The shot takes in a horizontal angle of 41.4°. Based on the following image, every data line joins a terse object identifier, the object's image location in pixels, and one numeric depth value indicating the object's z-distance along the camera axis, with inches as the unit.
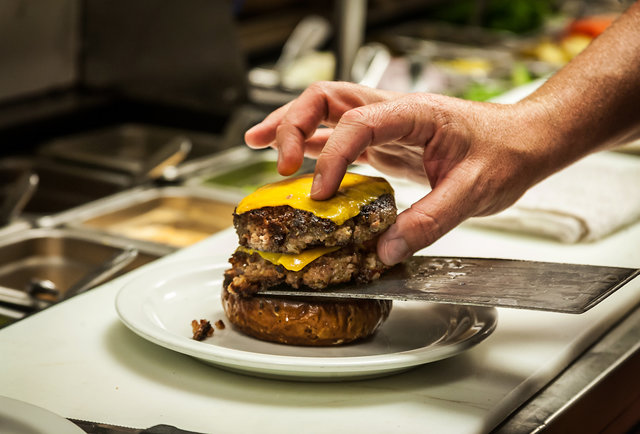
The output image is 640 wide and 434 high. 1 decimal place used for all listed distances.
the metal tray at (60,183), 111.2
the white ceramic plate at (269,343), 45.9
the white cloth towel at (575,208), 73.9
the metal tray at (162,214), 90.8
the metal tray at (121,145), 118.1
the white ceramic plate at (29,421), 38.9
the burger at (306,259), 49.4
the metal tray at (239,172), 100.7
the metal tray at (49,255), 83.4
